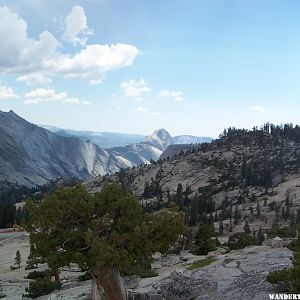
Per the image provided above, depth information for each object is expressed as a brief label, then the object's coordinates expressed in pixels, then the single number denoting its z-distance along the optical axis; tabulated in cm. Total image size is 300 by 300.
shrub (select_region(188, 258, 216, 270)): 3007
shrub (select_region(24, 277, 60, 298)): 2759
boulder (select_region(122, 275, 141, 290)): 2522
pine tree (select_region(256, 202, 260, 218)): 9372
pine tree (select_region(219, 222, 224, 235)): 7540
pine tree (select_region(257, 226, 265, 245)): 4812
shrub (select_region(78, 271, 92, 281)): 3124
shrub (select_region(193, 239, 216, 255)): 4021
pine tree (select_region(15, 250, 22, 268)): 4396
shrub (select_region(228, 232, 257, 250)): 4380
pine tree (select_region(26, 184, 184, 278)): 1650
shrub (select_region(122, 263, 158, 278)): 2838
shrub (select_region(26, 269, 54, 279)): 3450
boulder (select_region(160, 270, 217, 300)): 1972
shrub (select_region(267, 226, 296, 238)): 4860
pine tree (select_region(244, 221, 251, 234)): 6929
